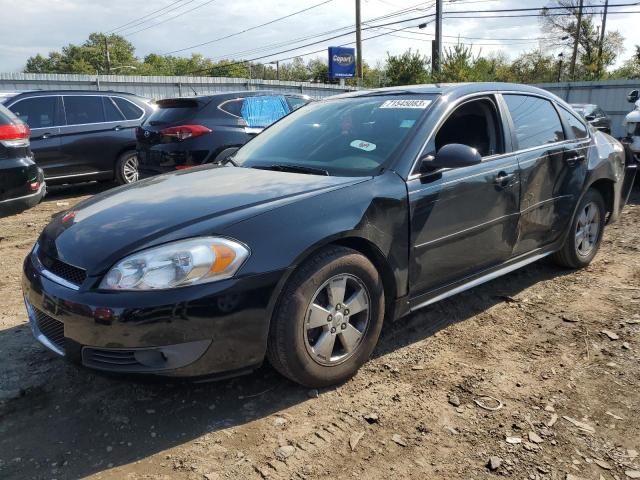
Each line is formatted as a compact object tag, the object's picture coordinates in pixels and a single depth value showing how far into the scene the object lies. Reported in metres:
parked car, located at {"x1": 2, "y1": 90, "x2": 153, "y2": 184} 8.44
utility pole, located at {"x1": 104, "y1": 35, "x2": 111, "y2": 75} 69.50
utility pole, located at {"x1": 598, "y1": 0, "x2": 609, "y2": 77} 38.81
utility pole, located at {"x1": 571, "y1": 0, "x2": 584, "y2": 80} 46.09
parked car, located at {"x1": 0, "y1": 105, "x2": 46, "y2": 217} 5.26
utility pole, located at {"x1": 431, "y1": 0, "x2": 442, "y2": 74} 24.25
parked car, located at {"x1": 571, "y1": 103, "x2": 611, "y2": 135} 12.52
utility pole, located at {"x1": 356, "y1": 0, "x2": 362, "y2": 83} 31.26
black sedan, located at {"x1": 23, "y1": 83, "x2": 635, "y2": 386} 2.46
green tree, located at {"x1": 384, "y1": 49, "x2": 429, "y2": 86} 25.50
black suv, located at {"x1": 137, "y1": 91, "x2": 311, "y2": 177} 7.20
